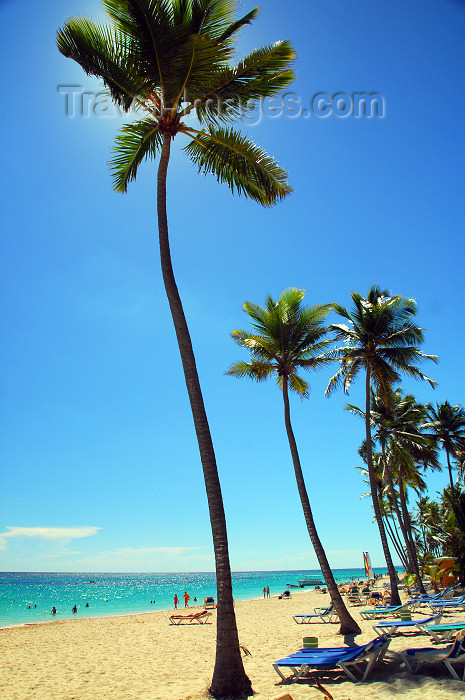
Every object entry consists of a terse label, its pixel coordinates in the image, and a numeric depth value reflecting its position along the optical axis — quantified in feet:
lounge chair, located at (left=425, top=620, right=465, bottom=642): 27.81
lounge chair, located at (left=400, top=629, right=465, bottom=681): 22.36
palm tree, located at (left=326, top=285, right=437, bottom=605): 55.72
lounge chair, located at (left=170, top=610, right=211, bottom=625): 69.67
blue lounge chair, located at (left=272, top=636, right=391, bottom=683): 23.86
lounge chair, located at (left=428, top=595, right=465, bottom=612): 40.84
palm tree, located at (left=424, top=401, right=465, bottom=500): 95.20
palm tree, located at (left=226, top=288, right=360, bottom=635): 49.34
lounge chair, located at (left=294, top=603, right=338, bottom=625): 55.21
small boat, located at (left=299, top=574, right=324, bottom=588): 264.11
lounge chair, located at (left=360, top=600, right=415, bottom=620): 44.09
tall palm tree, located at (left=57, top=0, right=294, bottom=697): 25.44
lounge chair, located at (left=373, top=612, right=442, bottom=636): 29.43
